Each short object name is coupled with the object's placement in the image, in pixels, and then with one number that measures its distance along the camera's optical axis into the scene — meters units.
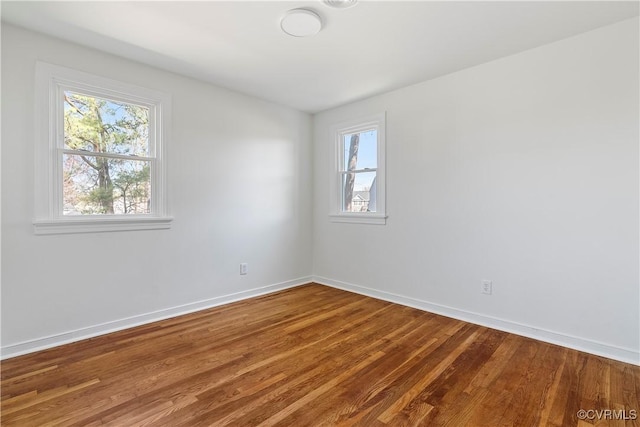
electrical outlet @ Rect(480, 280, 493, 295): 2.92
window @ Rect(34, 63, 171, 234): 2.44
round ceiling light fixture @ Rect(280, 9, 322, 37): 2.14
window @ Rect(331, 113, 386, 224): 3.75
